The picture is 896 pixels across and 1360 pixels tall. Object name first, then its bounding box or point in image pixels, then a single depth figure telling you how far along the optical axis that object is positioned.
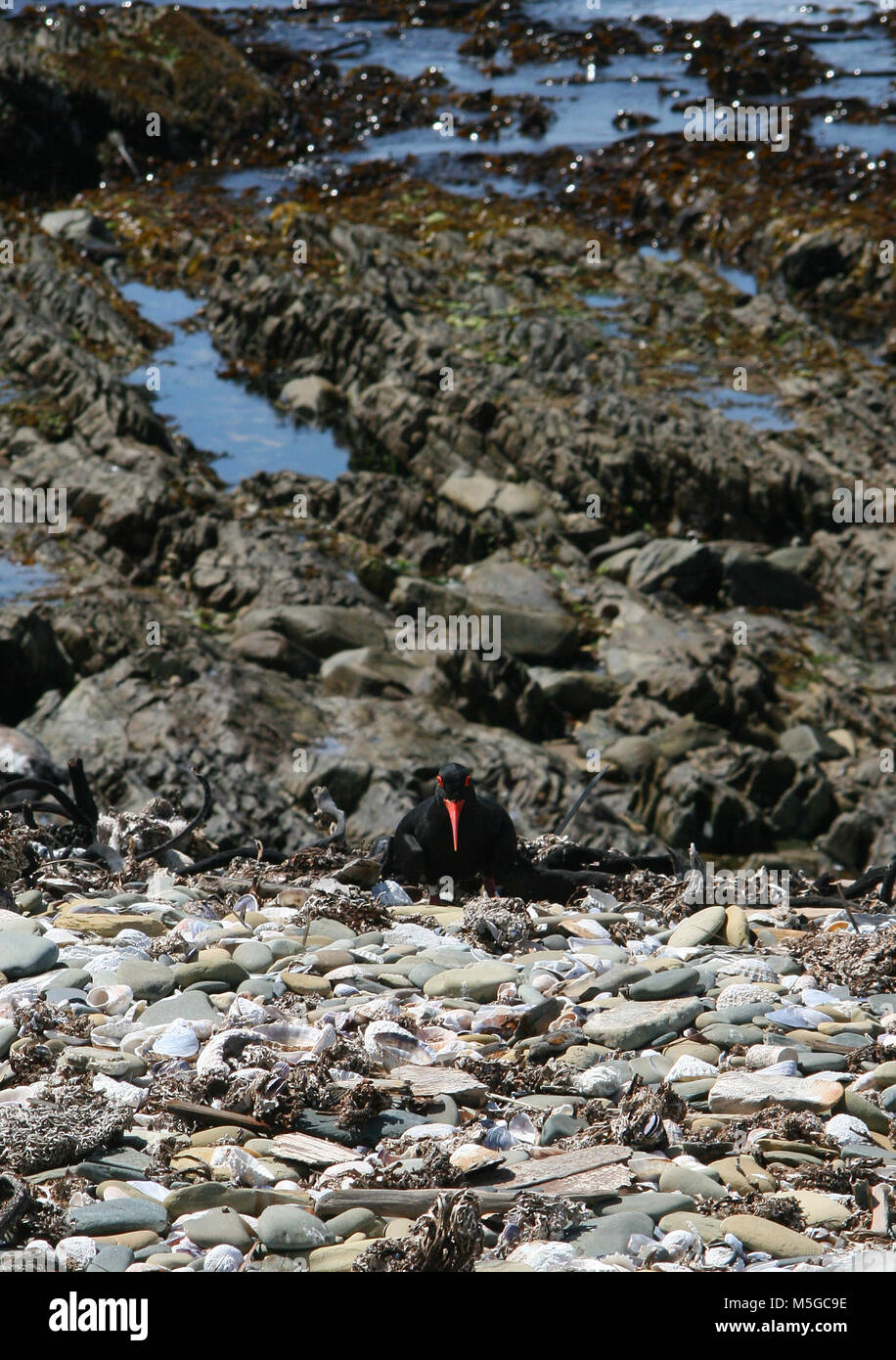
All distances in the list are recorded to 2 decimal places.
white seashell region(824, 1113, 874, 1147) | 7.11
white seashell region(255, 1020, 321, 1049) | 7.90
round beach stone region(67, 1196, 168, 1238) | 5.83
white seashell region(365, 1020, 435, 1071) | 7.83
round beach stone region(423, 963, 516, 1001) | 9.09
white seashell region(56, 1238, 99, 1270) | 5.54
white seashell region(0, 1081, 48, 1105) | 6.94
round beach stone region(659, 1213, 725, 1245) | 6.00
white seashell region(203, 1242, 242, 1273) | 5.60
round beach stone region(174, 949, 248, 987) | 8.89
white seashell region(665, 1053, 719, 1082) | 7.85
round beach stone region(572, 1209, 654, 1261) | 5.88
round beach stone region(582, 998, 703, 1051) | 8.32
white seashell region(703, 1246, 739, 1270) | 5.77
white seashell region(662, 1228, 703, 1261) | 5.82
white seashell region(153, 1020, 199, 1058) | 7.75
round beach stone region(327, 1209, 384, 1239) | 5.95
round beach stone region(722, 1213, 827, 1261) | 5.89
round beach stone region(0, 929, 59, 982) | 8.82
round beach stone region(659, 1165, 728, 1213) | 6.44
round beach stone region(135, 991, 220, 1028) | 8.23
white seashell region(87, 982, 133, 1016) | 8.41
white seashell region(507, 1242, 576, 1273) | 5.69
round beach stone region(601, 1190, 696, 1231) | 6.21
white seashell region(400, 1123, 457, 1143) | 6.92
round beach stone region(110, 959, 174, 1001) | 8.64
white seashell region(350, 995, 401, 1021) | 8.37
